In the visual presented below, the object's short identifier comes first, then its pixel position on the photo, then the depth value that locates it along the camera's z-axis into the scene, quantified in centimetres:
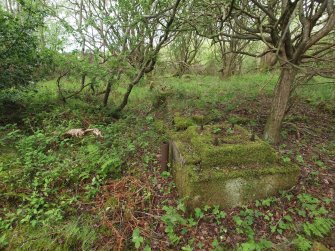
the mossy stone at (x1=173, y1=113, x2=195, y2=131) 429
